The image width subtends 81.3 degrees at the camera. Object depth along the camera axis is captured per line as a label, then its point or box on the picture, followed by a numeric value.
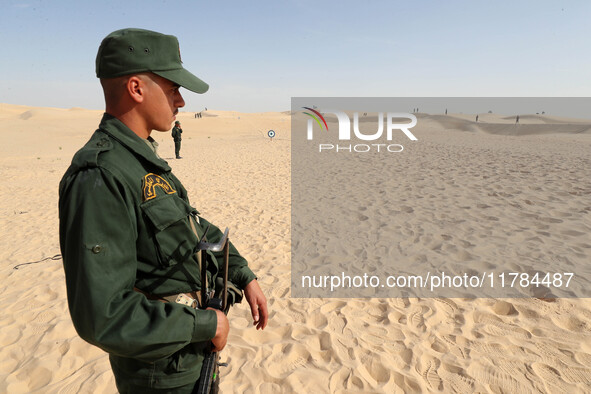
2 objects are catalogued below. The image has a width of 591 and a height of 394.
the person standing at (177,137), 15.68
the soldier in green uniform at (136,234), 0.95
